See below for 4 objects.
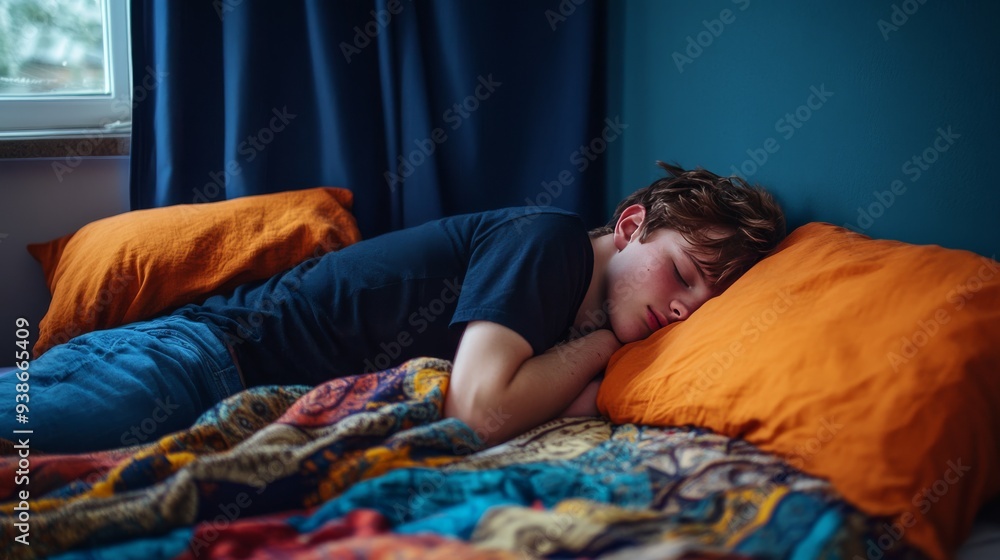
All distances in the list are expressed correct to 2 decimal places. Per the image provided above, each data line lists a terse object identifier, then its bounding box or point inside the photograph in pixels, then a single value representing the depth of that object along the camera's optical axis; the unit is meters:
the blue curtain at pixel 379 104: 1.82
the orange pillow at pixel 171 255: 1.47
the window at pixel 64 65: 1.90
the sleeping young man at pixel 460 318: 1.10
